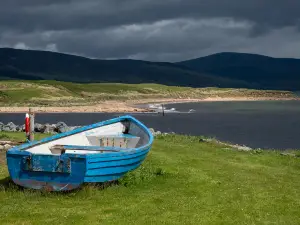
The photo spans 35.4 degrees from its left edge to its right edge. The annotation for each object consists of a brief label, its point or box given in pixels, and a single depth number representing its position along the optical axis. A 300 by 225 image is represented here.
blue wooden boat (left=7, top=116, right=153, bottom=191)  15.55
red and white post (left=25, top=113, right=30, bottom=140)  22.59
